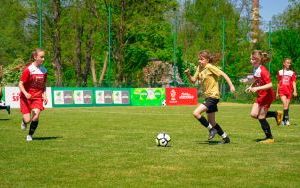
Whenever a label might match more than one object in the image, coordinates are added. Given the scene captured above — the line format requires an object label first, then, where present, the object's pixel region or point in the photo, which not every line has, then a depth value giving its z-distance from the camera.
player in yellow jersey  11.98
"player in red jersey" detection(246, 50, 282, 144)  12.48
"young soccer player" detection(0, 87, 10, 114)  22.73
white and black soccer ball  11.35
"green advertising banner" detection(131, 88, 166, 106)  41.22
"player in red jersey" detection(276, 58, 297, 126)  19.77
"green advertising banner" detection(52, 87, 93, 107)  37.09
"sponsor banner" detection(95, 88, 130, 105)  39.59
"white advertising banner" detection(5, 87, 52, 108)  34.09
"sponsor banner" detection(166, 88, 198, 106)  42.41
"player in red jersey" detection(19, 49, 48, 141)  12.80
